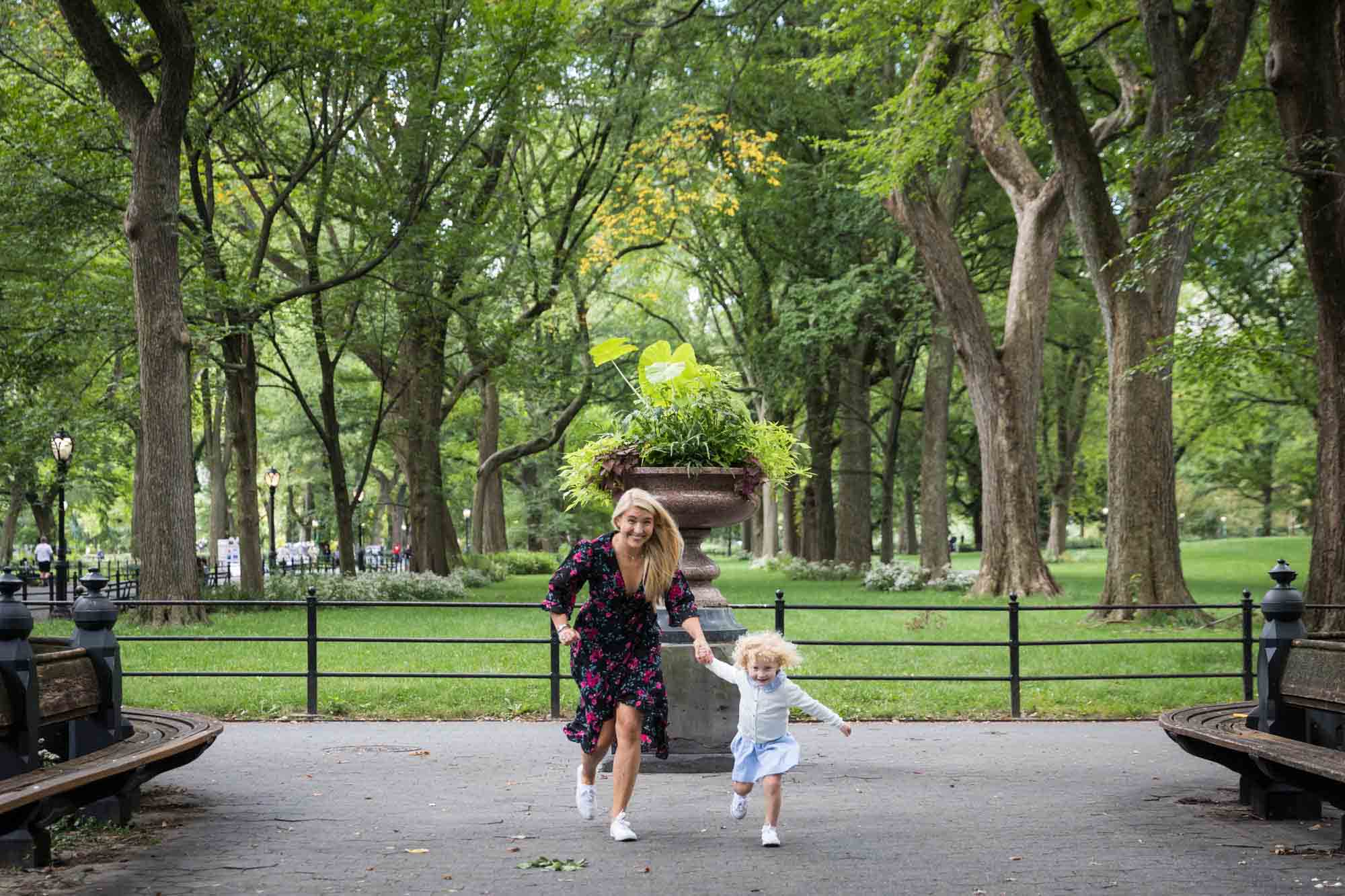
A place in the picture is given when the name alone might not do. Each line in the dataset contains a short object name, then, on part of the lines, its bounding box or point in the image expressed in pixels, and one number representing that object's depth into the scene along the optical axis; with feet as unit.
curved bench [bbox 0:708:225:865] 18.58
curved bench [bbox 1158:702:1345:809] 20.45
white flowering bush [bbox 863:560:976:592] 102.42
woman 22.44
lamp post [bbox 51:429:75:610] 93.50
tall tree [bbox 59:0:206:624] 63.72
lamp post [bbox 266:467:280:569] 149.94
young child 22.12
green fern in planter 31.14
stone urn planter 29.86
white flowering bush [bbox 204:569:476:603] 88.02
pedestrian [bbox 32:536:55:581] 146.30
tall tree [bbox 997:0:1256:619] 60.44
